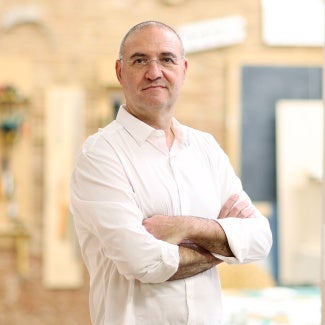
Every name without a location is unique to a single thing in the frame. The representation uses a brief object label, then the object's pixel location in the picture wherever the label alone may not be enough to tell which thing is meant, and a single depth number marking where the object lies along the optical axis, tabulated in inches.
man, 105.1
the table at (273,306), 131.4
